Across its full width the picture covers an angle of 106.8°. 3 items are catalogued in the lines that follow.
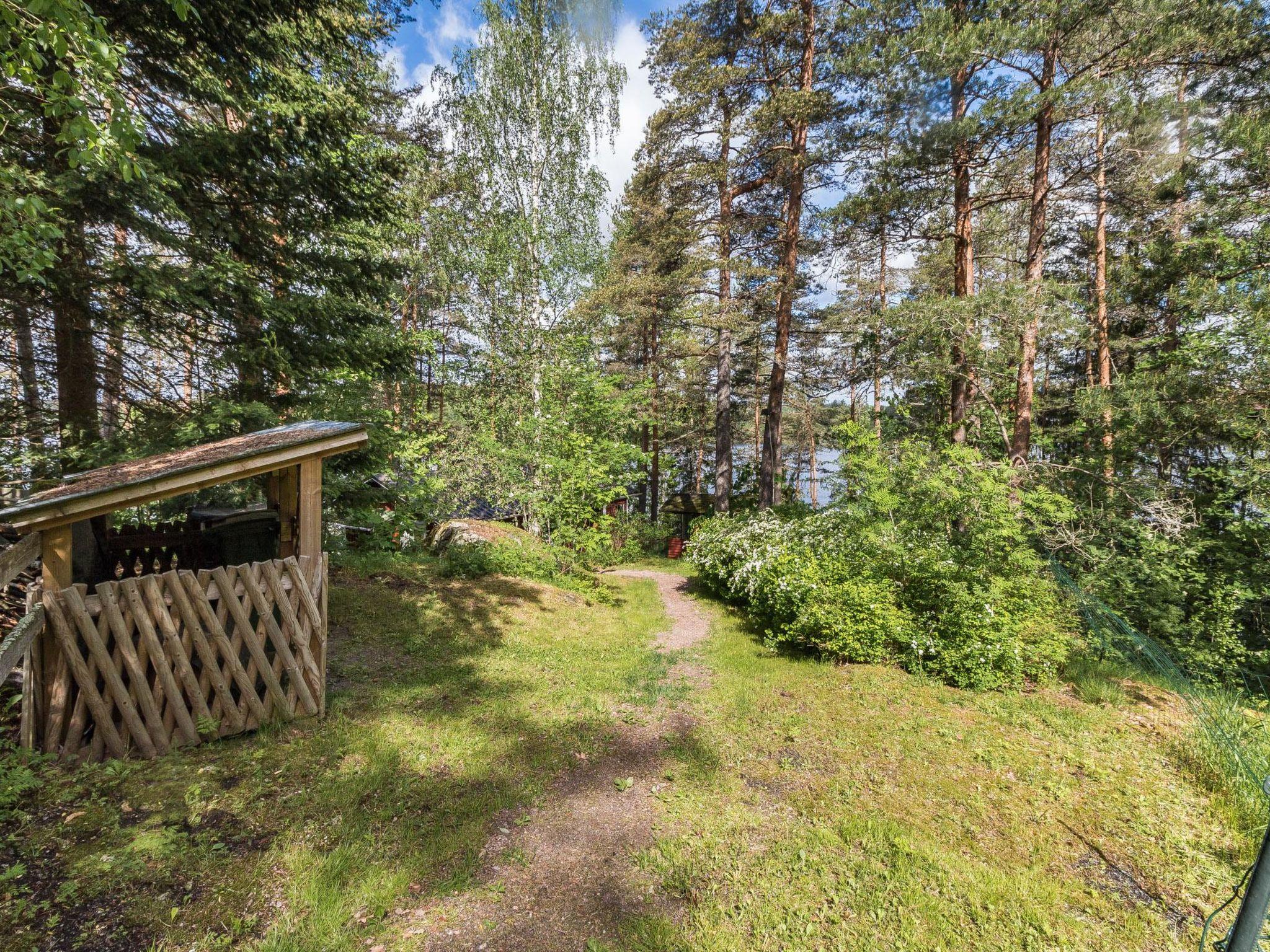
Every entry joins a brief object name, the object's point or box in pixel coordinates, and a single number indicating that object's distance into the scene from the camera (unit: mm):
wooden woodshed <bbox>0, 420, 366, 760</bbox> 3100
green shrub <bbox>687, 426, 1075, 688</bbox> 5691
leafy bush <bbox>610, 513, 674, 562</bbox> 15039
